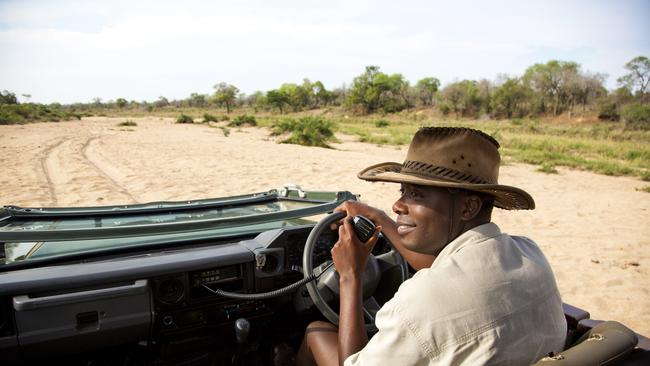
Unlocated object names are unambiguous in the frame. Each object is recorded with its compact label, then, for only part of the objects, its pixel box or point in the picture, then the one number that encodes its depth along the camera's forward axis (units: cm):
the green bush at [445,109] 6231
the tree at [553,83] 5628
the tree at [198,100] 11256
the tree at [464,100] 6091
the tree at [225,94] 8738
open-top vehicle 214
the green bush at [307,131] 2162
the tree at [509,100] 5616
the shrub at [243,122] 3659
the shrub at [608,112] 4656
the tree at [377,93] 6819
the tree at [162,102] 11361
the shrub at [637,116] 3734
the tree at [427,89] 7591
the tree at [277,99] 7612
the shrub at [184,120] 4234
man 132
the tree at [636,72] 5806
